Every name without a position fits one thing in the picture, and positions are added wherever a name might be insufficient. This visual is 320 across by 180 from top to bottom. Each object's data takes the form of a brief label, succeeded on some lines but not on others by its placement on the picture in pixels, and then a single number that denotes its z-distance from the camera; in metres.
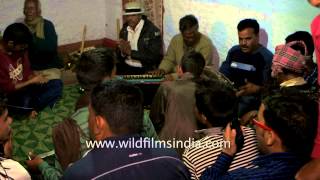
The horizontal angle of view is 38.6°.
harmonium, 4.70
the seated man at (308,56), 3.42
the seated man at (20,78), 4.66
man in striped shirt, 2.16
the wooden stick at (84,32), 6.95
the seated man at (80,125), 2.29
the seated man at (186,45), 4.91
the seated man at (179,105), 3.10
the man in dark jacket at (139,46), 5.39
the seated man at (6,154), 1.92
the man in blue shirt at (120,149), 1.67
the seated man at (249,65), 4.37
